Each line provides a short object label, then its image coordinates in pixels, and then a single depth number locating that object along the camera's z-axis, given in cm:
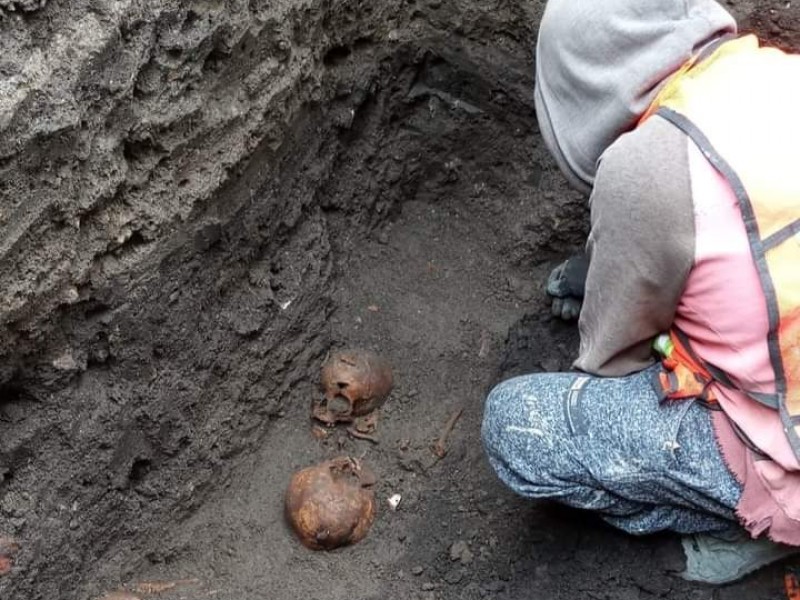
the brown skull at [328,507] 247
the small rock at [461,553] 243
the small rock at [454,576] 240
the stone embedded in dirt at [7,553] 211
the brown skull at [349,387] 274
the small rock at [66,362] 215
